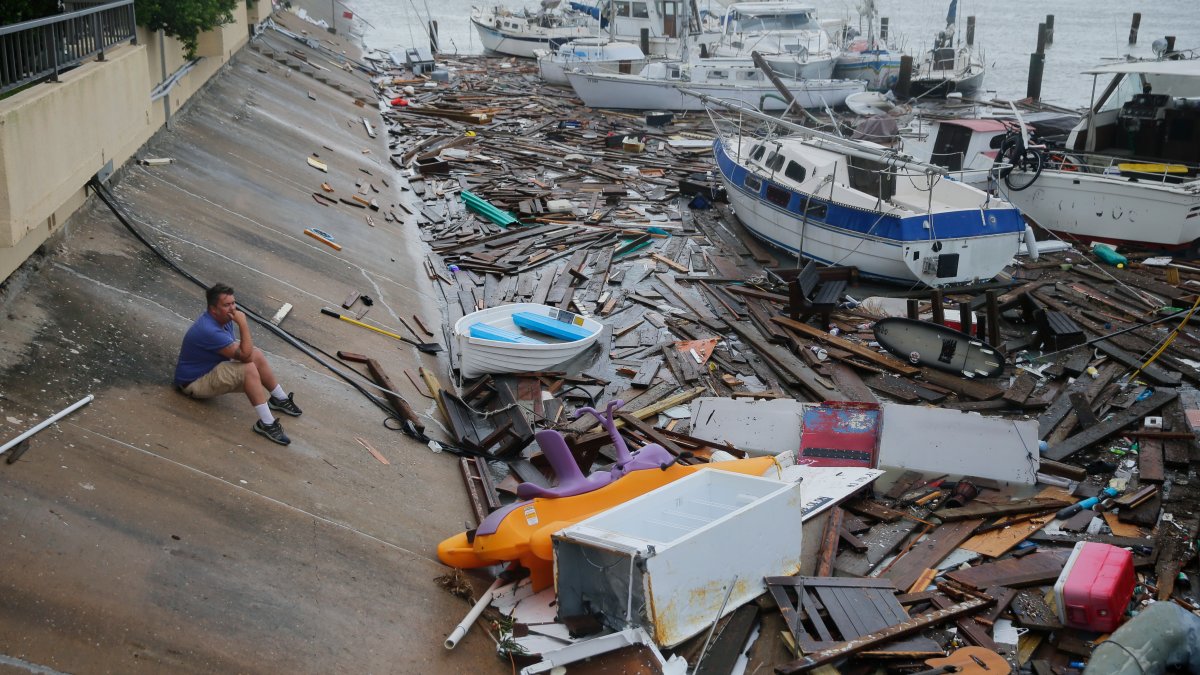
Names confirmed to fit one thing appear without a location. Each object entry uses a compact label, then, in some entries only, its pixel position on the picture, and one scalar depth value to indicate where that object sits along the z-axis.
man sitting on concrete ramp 10.16
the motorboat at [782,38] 47.22
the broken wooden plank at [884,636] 8.65
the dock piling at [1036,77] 49.97
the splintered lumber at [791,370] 16.61
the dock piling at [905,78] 49.28
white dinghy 16.45
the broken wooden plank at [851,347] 17.66
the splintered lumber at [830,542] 10.70
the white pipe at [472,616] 8.79
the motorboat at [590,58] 46.66
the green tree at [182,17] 18.08
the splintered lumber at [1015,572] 10.62
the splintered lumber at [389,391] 13.46
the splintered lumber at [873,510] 12.07
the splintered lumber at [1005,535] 11.52
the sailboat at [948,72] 50.50
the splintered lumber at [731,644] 8.93
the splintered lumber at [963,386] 16.77
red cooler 9.46
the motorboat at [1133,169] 23.92
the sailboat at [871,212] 21.47
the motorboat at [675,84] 44.75
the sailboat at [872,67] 50.59
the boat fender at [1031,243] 22.86
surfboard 17.38
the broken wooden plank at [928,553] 10.92
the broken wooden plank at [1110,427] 14.27
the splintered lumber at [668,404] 15.60
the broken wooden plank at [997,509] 12.08
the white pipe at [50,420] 8.44
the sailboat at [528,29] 61.00
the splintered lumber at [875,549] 11.02
